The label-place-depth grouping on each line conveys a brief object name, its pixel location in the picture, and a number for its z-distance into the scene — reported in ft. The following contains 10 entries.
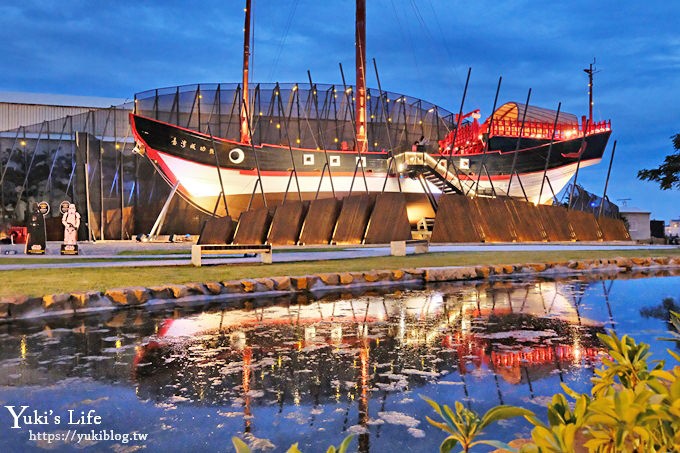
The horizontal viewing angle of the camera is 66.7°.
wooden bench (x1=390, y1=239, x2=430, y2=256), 54.03
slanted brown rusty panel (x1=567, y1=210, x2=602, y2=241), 84.12
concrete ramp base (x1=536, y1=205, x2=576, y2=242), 80.33
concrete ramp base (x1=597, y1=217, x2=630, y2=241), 88.78
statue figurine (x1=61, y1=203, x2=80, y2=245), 58.08
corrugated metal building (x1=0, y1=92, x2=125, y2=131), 123.34
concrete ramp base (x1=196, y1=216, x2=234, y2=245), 69.15
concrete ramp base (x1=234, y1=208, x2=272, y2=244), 70.54
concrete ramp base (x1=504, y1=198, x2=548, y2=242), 76.54
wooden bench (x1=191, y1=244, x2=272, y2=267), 41.94
